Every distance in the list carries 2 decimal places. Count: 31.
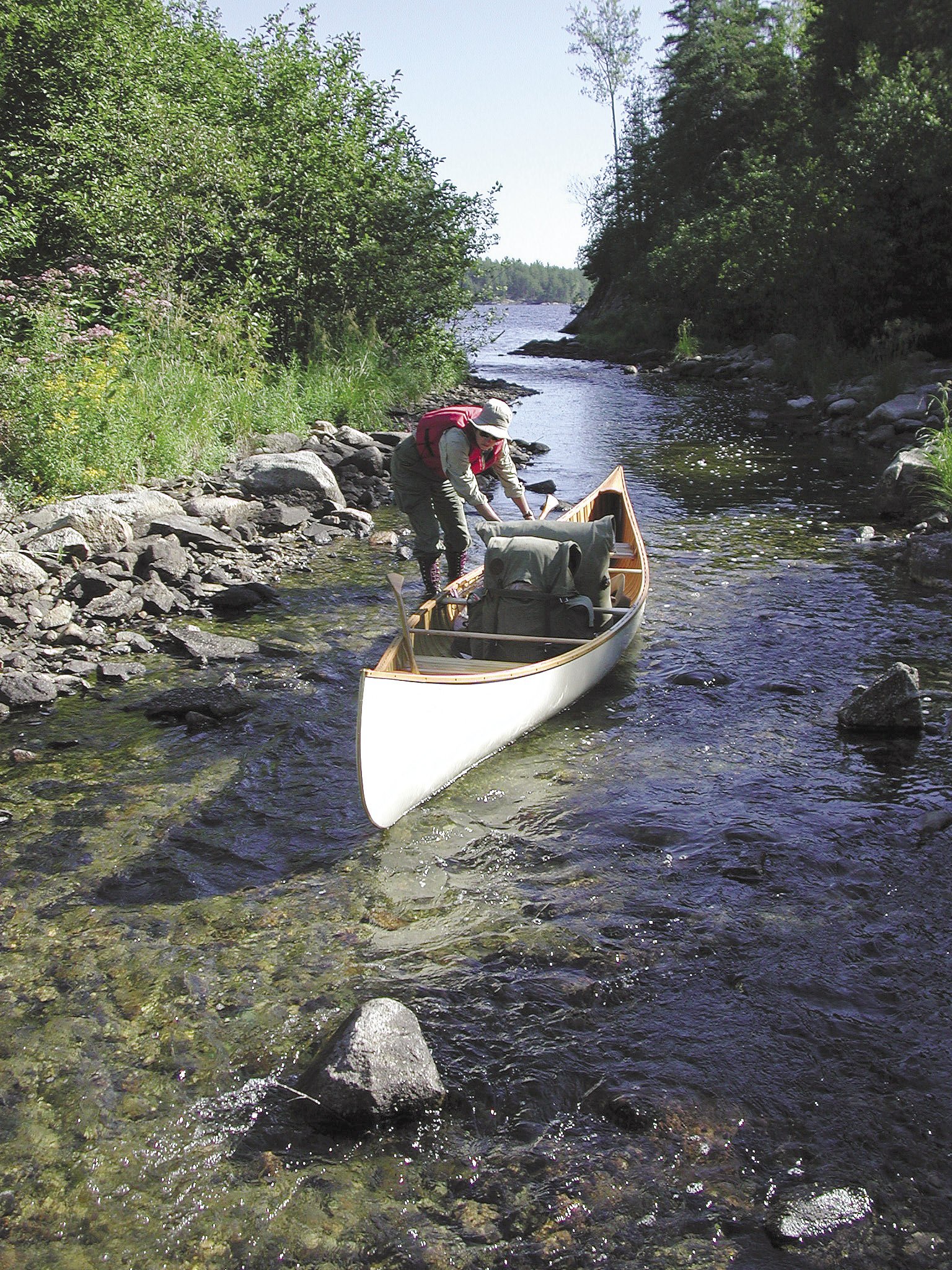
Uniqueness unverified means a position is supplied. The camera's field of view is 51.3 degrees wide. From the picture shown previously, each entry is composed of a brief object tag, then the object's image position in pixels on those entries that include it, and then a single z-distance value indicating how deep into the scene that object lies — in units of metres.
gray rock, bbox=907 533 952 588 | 10.18
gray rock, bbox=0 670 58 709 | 7.27
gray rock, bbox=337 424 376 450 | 15.55
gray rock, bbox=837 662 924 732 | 6.86
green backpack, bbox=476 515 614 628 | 7.84
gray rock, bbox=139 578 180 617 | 9.16
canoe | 5.38
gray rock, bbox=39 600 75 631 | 8.38
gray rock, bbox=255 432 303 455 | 14.15
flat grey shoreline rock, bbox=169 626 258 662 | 8.34
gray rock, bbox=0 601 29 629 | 8.20
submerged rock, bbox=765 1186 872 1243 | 3.19
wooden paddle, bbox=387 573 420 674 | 5.13
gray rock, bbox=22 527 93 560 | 9.08
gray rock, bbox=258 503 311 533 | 12.09
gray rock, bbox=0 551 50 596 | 8.52
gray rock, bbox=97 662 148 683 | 7.82
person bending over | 8.03
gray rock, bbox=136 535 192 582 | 9.66
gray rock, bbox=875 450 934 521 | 12.84
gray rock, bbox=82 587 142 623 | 8.72
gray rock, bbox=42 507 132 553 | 9.43
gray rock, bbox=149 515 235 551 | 10.29
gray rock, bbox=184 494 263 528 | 11.28
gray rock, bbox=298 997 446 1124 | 3.64
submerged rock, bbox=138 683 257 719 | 7.27
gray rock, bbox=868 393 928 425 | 18.03
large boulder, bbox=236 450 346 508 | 12.67
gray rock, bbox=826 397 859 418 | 20.20
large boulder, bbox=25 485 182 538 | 9.50
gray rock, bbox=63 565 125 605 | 8.85
